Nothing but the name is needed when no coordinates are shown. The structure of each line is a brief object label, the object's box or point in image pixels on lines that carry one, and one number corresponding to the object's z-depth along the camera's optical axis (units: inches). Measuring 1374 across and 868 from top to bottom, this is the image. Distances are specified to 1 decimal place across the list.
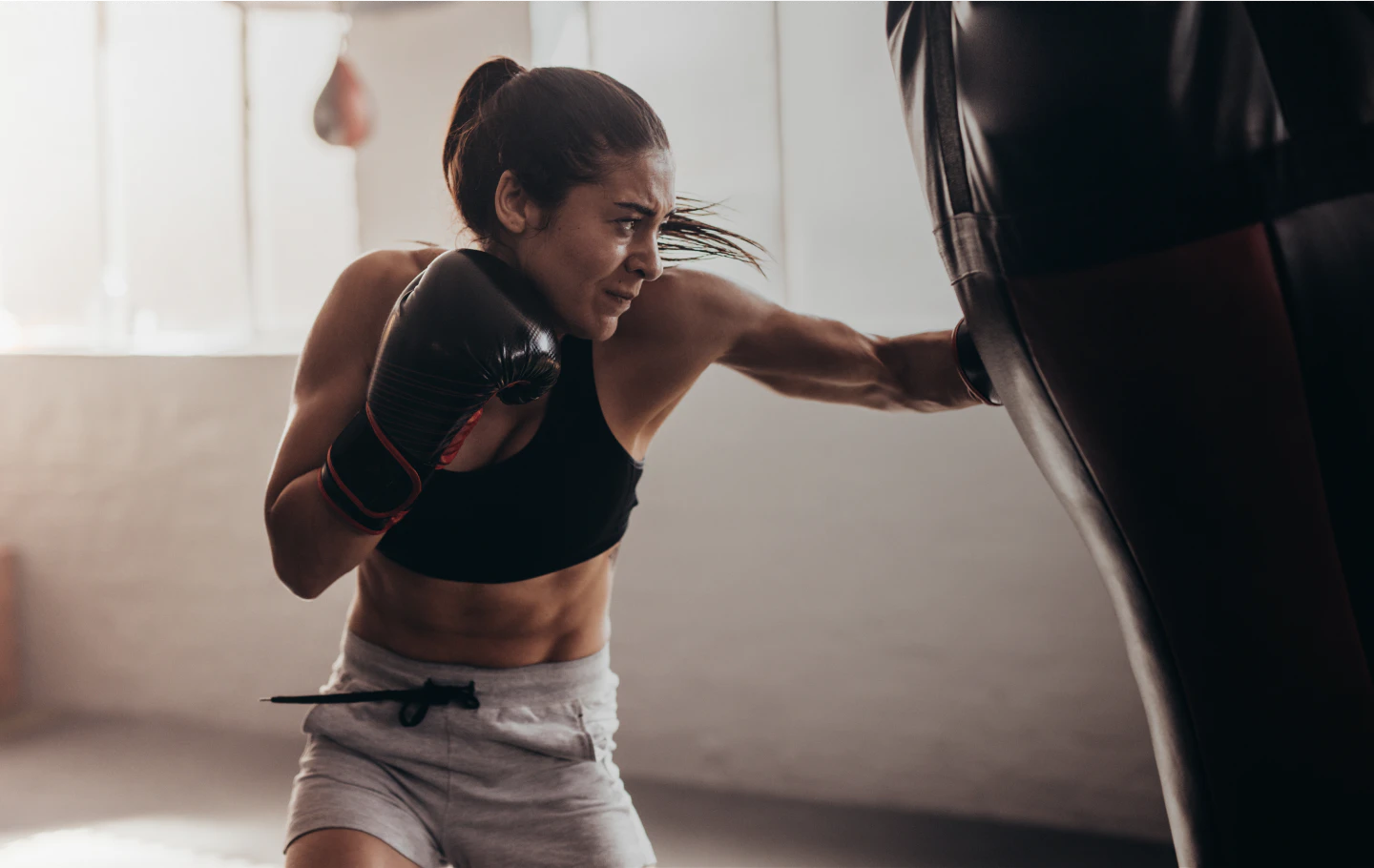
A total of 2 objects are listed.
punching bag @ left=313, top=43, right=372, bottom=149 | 111.2
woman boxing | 41.8
